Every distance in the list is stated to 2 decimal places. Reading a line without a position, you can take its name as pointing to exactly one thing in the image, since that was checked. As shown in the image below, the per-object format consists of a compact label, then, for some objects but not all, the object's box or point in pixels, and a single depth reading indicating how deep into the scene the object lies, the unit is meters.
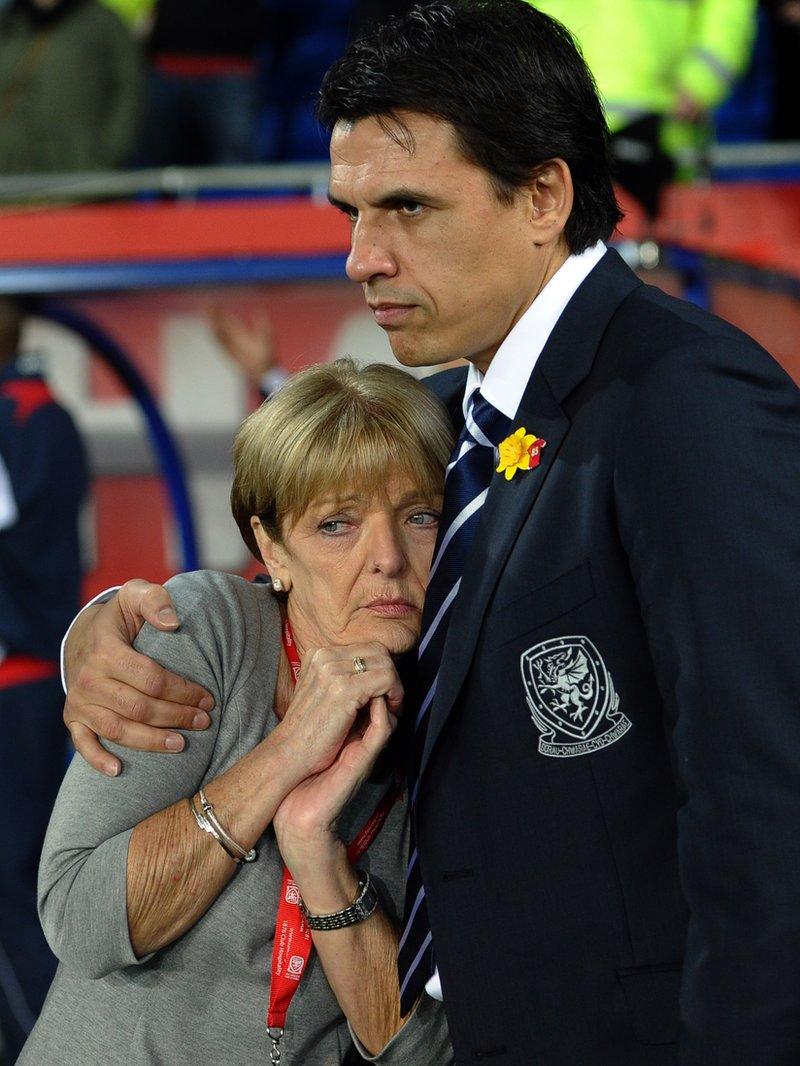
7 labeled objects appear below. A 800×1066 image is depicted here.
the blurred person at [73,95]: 12.03
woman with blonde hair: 3.83
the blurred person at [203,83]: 12.41
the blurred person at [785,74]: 11.95
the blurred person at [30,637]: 8.39
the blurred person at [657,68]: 9.48
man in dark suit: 3.06
